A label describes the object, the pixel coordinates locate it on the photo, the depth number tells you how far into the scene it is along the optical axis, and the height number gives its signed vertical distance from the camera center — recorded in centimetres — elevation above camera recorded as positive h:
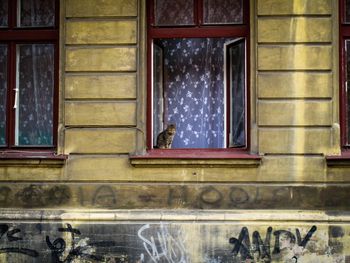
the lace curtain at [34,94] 1066 +88
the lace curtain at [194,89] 1057 +95
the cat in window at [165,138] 1044 +23
